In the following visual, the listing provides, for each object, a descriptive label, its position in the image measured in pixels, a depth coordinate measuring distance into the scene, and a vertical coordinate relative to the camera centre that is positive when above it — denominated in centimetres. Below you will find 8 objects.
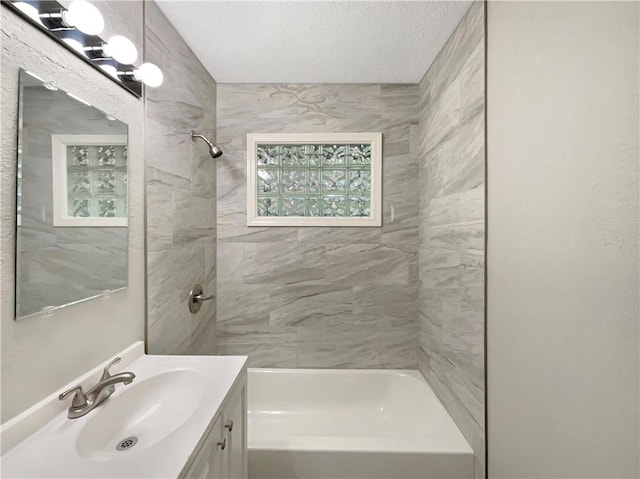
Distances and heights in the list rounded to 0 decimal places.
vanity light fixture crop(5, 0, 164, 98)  84 +67
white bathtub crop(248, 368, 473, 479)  142 -110
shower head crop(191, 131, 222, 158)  184 +59
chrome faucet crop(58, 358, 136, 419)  89 -50
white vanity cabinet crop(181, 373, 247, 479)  83 -68
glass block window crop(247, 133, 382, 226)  230 +47
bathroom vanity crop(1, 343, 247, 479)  70 -54
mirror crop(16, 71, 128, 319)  81 +12
